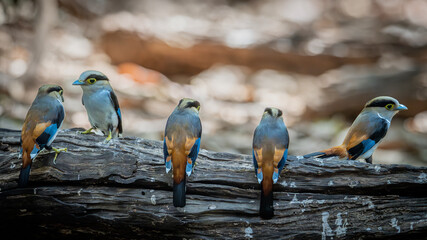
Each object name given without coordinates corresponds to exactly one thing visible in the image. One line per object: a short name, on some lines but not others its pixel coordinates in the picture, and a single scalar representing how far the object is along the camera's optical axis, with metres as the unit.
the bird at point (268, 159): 7.01
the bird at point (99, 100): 8.02
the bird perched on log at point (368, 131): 7.95
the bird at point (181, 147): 6.97
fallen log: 7.27
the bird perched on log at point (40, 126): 7.15
